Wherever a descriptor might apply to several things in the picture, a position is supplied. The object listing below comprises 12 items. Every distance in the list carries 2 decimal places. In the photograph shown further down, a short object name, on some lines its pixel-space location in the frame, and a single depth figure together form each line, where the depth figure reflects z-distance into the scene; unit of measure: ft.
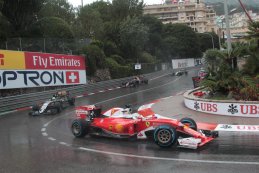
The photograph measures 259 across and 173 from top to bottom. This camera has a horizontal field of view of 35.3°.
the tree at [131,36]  218.18
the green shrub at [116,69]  168.25
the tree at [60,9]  215.47
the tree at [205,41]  434.30
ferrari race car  36.65
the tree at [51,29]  149.28
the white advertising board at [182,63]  328.43
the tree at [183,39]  362.12
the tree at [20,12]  152.46
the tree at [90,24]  212.43
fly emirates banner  96.17
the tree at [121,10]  261.65
